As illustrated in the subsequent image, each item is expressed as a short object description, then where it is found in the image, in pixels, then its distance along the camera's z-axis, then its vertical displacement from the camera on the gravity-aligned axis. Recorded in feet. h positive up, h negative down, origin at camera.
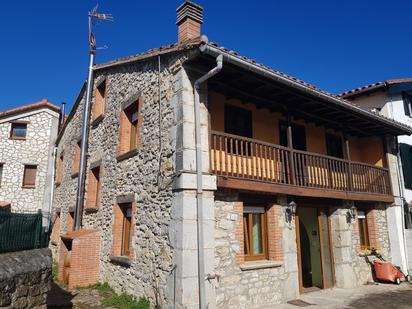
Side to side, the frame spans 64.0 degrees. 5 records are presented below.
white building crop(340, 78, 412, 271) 37.09 +9.98
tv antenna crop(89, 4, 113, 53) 41.68 +26.53
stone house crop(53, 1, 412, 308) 21.49 +3.31
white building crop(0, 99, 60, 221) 56.95 +13.02
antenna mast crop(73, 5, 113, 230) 37.24 +11.77
